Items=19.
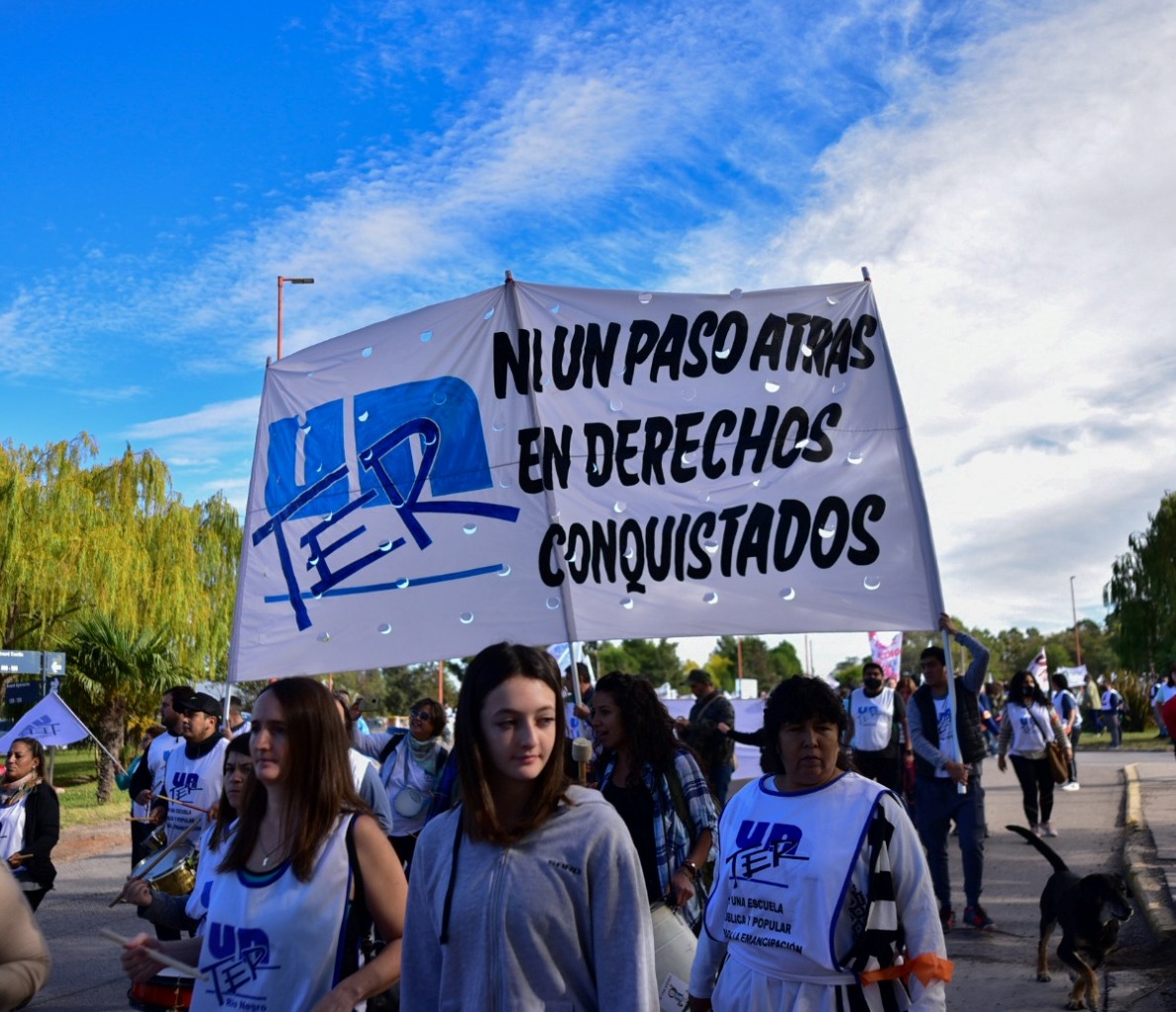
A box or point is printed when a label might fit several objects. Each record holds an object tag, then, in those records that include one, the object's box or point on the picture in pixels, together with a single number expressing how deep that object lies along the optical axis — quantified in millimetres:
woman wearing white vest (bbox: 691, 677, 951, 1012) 3199
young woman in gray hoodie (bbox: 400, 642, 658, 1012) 2387
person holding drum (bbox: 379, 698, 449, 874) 8023
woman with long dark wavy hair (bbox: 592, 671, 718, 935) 4738
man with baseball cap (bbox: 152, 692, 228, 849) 7109
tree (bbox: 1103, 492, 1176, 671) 43094
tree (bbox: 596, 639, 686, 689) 91500
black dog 6371
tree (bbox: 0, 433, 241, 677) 25531
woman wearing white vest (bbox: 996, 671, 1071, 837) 12062
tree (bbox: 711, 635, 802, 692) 102812
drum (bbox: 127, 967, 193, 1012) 3320
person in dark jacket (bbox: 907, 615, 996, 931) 8297
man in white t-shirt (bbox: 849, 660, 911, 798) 10789
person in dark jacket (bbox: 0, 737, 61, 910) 7078
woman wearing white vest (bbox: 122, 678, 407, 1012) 2859
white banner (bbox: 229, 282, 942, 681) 5812
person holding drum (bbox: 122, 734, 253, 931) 3217
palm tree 23578
